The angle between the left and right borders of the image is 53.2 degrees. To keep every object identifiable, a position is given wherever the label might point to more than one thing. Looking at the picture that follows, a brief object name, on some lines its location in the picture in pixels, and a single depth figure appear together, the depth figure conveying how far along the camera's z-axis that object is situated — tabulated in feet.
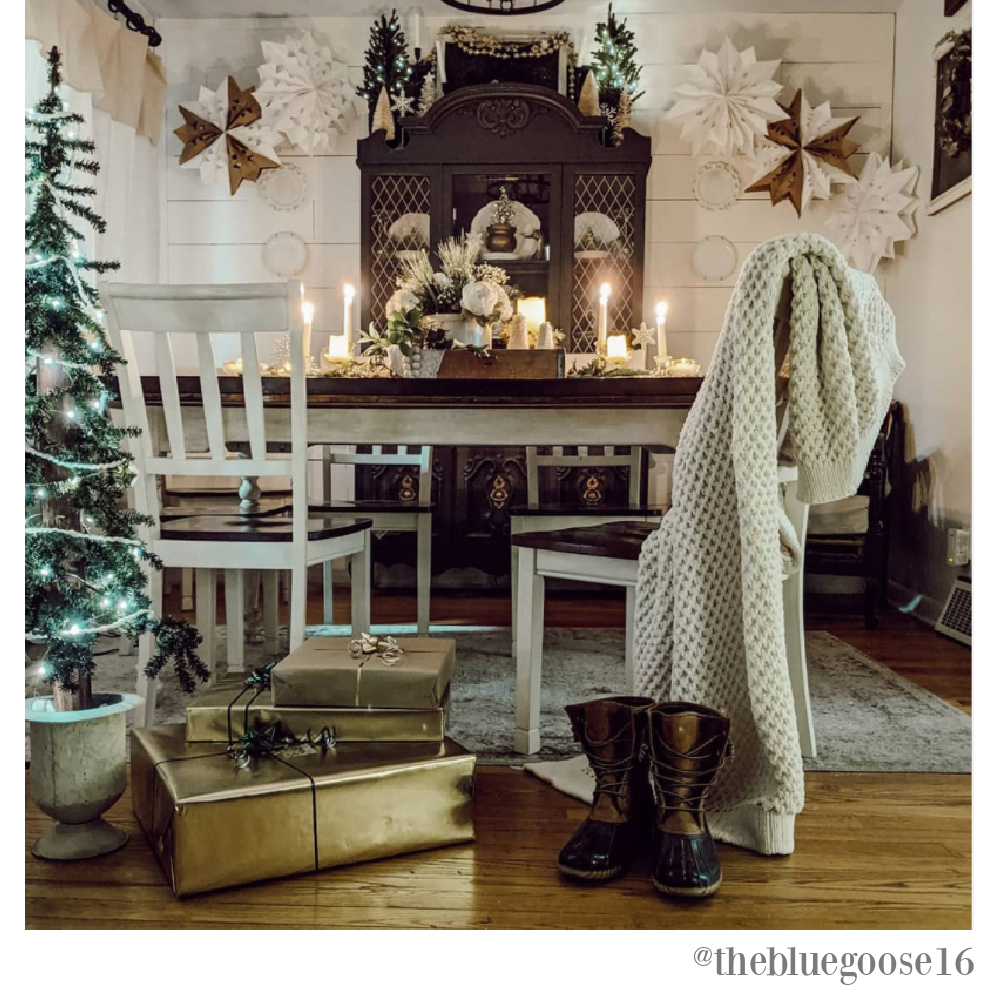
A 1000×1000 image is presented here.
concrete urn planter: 4.59
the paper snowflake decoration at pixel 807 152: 13.74
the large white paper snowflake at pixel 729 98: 13.76
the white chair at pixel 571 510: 8.13
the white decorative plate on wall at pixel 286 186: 14.38
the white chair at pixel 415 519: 9.50
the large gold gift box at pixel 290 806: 4.30
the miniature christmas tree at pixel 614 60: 13.50
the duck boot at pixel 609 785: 4.51
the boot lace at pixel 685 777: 4.35
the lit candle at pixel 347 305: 11.05
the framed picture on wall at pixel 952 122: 11.21
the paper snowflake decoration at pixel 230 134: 14.07
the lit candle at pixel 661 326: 11.78
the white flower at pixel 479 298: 8.27
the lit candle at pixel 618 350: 12.36
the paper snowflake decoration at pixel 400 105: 13.58
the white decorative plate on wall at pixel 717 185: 14.23
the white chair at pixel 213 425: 6.33
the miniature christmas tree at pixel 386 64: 13.51
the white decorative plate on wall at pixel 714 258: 14.35
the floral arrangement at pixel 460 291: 8.32
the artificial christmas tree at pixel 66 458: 4.63
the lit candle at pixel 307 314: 10.62
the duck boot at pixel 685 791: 4.32
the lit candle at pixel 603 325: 10.72
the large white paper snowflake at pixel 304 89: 13.97
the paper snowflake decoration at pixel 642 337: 13.28
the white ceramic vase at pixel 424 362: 8.07
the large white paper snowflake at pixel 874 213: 13.20
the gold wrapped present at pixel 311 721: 4.93
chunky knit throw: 4.67
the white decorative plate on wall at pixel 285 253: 14.47
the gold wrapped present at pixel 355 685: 4.97
